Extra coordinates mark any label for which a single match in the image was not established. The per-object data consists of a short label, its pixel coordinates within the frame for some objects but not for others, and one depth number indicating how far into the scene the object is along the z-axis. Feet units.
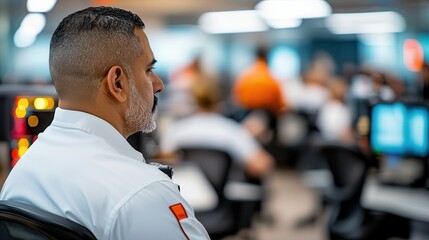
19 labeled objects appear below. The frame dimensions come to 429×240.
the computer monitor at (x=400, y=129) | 14.84
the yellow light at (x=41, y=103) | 10.59
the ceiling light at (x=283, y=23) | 46.16
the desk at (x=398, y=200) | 12.62
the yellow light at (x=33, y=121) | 10.61
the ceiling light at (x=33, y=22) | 19.67
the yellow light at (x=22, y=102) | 10.94
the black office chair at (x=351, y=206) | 14.17
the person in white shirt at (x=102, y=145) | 4.55
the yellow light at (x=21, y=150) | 10.76
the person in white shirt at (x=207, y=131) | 16.12
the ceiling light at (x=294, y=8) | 34.83
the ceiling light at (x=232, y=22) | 42.63
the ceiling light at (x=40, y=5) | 17.10
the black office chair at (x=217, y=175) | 14.71
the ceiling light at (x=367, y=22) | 44.32
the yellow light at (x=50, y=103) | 10.58
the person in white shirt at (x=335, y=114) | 23.34
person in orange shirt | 25.98
